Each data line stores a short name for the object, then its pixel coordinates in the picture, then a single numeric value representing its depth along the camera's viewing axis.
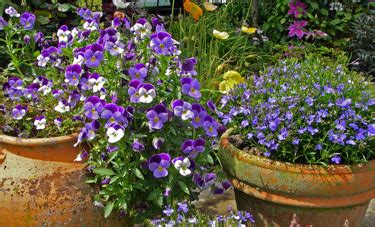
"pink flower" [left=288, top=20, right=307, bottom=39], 5.18
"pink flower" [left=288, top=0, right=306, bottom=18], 5.27
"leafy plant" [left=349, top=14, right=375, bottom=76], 5.27
